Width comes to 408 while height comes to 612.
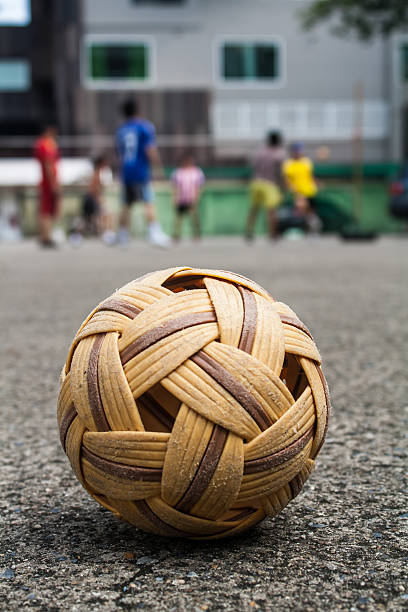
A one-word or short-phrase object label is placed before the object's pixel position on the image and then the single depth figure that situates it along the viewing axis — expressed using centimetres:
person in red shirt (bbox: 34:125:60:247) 1344
